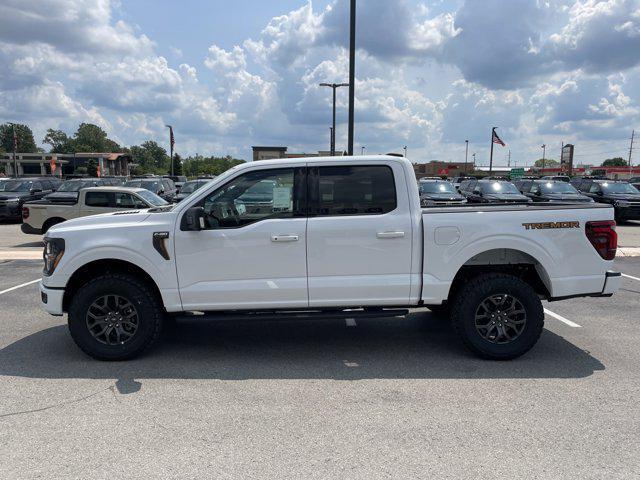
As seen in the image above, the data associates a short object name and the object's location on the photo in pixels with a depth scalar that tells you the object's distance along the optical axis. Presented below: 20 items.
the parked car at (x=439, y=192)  17.30
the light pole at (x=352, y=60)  13.06
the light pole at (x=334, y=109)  25.02
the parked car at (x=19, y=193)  18.59
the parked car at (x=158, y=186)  19.86
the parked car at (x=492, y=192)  18.88
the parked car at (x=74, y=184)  17.60
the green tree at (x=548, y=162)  164.52
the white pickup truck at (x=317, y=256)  4.85
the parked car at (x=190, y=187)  22.49
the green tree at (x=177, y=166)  87.62
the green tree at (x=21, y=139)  155.75
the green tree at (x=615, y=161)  149.43
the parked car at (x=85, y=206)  12.51
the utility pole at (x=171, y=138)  45.22
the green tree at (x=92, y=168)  78.09
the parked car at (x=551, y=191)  18.80
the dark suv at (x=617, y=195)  18.19
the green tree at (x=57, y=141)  164.12
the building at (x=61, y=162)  100.60
